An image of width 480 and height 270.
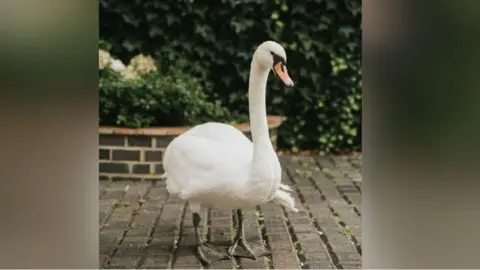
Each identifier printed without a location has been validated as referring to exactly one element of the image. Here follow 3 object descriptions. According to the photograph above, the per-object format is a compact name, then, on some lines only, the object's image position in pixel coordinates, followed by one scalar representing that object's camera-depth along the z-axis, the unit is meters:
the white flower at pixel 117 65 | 7.26
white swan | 3.99
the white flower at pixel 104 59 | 7.03
